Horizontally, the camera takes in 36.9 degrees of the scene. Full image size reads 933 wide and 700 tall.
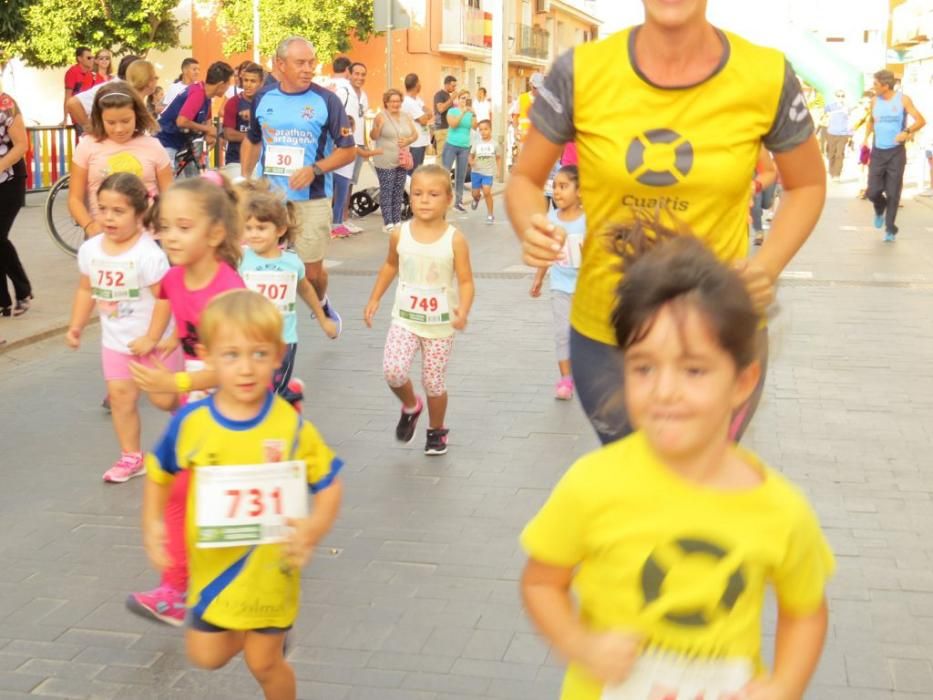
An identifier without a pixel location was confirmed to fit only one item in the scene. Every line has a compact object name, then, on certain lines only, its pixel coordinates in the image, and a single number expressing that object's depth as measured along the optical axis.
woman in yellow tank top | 3.30
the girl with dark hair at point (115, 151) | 7.88
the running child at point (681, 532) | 2.22
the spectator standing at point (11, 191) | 9.87
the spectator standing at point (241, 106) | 16.02
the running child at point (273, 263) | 6.58
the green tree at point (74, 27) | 38.00
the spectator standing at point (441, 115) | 21.97
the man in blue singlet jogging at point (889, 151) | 17.59
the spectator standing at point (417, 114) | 19.59
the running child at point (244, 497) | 3.56
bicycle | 13.32
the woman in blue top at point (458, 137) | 20.66
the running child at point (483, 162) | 20.47
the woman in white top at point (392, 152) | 17.30
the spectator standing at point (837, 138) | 33.00
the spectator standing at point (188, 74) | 17.76
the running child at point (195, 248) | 5.05
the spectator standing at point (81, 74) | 19.97
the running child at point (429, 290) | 6.78
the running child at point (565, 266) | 8.05
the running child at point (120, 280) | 6.21
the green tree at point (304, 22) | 44.16
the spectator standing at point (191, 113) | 14.61
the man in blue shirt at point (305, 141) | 9.10
